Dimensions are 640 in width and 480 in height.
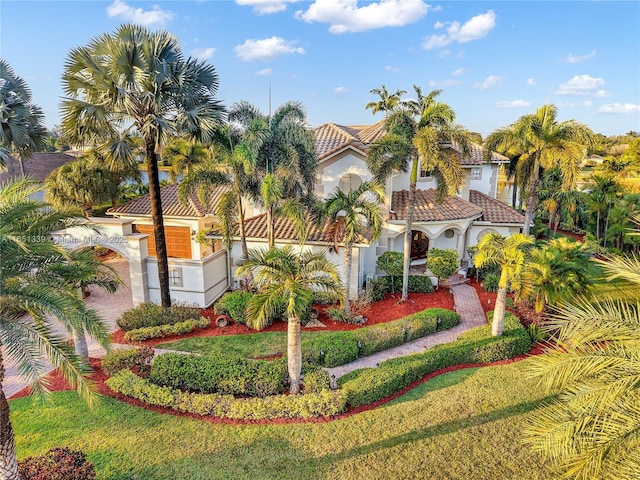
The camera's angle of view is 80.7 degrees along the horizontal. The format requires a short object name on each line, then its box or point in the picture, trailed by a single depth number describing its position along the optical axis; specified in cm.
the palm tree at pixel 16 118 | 1564
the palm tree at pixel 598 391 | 573
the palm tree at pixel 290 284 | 1058
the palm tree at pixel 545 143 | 1909
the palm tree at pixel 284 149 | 1628
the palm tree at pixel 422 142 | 1612
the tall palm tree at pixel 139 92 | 1304
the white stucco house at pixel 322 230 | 1823
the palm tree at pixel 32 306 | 645
